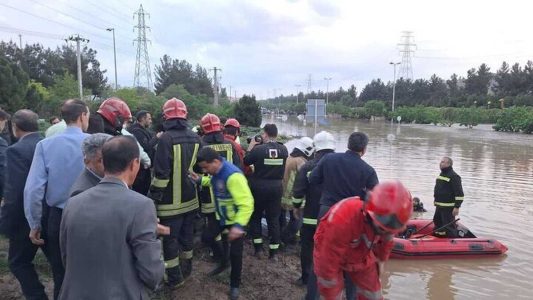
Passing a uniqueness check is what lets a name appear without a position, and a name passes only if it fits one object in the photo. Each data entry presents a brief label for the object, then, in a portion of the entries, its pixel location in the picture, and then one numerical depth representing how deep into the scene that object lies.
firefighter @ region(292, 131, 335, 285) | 4.84
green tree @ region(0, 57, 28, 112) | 19.59
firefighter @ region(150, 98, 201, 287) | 4.24
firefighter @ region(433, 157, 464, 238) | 7.40
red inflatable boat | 7.37
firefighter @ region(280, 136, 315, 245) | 5.99
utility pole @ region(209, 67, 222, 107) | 49.97
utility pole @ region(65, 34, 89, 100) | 33.79
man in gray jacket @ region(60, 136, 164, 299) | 2.11
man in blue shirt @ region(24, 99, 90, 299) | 3.21
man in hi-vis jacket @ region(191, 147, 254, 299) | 4.01
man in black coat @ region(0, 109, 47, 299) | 3.47
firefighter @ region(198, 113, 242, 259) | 5.04
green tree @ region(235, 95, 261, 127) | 28.75
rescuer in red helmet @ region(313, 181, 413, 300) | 2.68
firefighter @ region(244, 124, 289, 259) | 5.53
